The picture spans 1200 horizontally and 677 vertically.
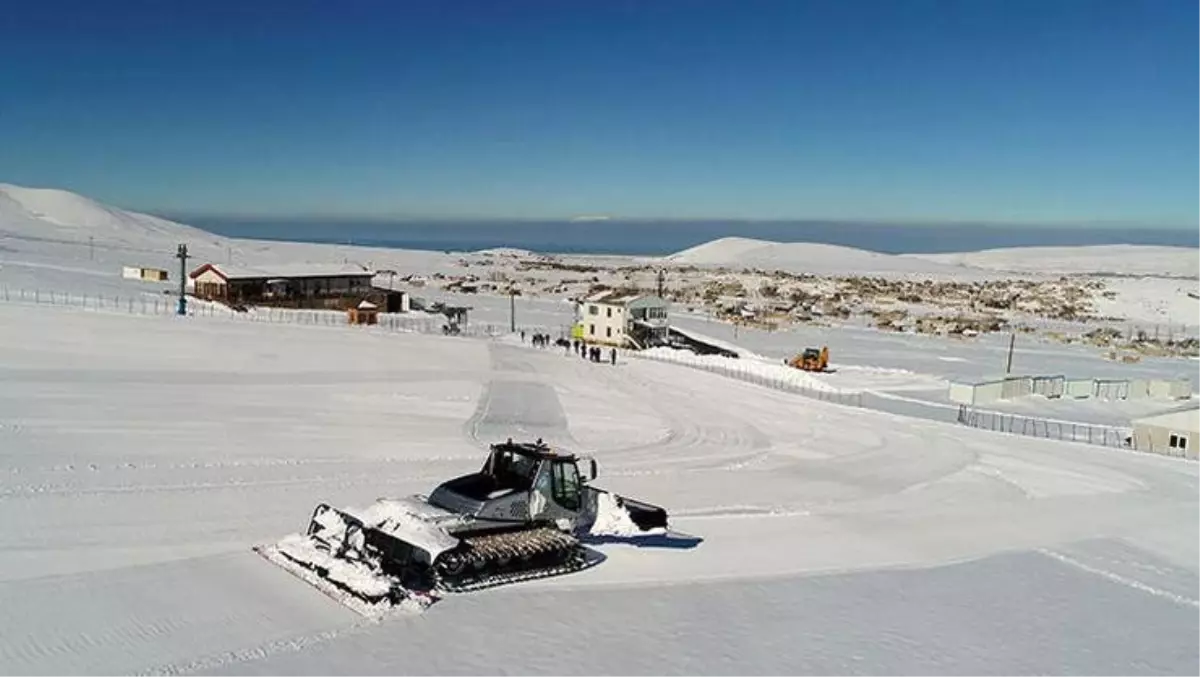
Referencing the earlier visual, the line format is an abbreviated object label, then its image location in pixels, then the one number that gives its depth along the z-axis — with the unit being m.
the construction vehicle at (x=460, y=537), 11.90
